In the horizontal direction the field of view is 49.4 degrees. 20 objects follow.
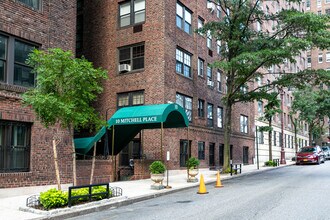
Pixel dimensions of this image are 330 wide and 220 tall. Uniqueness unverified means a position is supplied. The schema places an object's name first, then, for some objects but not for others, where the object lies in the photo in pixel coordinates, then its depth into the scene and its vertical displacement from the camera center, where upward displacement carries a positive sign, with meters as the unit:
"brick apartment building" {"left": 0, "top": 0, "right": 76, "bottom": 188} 12.98 +1.35
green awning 16.06 +1.00
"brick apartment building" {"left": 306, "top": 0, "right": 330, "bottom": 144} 81.12 +20.11
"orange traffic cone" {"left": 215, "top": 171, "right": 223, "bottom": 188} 16.08 -1.82
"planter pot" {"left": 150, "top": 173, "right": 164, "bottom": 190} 15.01 -1.55
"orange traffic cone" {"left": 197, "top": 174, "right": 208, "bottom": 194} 14.02 -1.79
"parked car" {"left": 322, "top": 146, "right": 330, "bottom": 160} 49.94 -1.26
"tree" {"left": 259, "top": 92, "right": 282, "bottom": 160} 28.09 +2.67
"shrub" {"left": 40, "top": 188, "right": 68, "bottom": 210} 9.80 -1.57
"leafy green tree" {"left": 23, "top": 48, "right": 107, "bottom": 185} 10.18 +1.62
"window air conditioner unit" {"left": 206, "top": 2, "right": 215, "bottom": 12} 29.66 +11.30
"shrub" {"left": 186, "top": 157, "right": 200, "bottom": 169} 17.92 -1.02
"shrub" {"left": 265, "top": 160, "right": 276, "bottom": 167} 32.15 -1.85
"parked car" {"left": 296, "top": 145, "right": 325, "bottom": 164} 35.31 -1.21
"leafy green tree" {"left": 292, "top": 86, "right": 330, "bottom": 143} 45.16 +5.02
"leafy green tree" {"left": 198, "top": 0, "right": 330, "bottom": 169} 20.36 +6.05
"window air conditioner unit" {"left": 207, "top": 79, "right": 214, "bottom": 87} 29.07 +4.89
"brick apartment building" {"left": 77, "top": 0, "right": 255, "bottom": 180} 22.64 +5.49
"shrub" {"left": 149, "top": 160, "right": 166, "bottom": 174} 15.12 -1.07
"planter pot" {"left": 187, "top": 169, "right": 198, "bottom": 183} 17.94 -1.56
